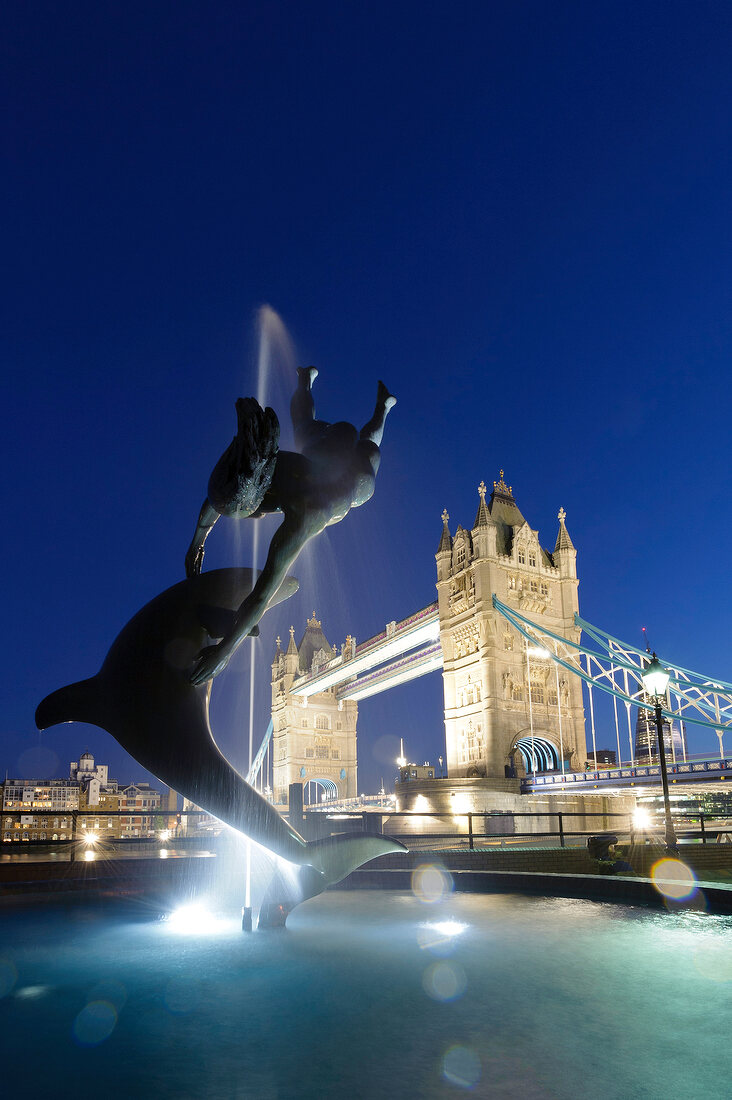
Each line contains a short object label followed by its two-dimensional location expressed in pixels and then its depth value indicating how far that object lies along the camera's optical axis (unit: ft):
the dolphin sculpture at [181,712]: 18.97
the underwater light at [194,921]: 20.24
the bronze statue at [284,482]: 18.66
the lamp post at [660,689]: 32.68
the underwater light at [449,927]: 18.93
